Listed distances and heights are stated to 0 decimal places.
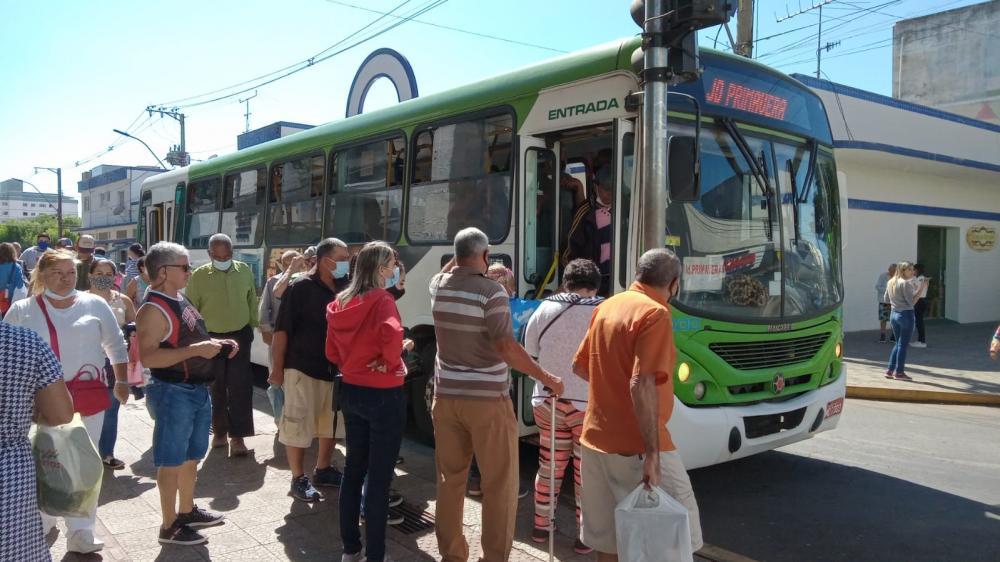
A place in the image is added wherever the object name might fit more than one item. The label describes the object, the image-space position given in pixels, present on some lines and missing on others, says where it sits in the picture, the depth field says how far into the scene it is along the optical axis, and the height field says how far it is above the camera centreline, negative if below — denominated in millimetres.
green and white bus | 5184 +360
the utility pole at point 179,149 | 35625 +5039
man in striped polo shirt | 3834 -697
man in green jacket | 6441 -552
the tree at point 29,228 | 77250 +2779
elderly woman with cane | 4445 -622
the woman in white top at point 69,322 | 4293 -410
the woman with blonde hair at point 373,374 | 4027 -653
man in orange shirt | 3148 -648
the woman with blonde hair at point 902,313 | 11398 -866
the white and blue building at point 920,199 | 16625 +1537
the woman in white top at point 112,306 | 6062 -500
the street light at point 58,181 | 53388 +5175
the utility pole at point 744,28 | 12477 +3883
